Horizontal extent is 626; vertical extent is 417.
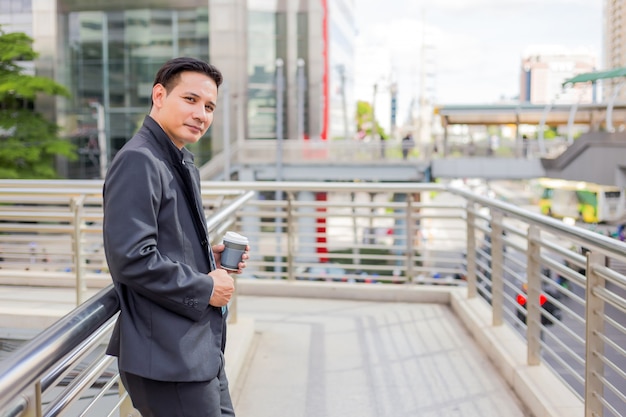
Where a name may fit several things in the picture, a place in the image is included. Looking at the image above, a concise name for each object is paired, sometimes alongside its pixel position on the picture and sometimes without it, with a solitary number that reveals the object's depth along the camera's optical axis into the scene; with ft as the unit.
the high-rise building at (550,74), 84.12
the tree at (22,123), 85.20
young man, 5.75
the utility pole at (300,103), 91.16
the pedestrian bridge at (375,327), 8.75
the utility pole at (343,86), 142.10
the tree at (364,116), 310.29
